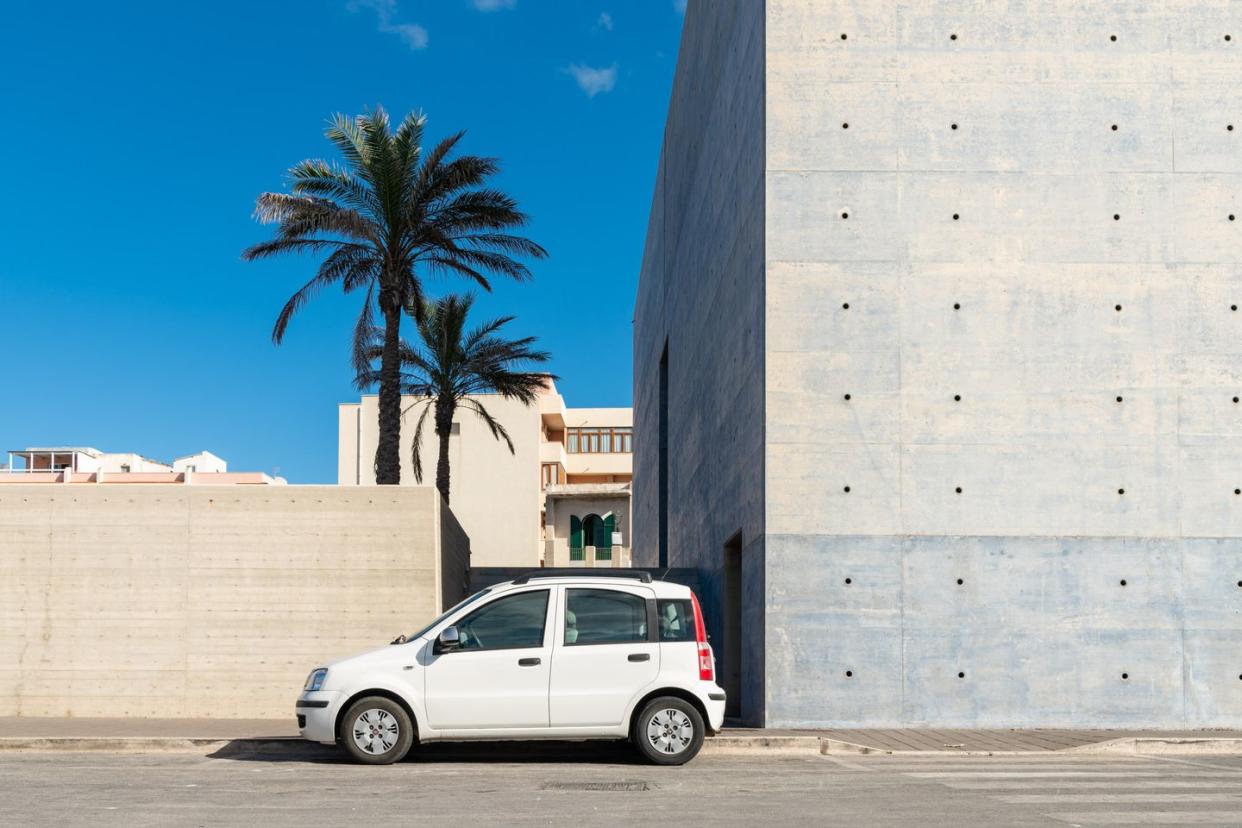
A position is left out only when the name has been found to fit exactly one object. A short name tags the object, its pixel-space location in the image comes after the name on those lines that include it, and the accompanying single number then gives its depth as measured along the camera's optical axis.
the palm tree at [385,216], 26.25
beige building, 74.88
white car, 12.45
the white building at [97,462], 67.81
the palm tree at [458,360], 37.59
